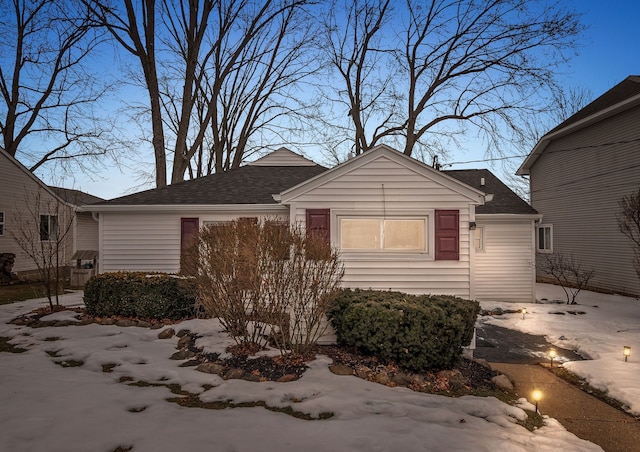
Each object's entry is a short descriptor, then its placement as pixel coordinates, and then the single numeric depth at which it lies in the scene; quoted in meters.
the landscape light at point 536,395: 4.04
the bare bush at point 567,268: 13.86
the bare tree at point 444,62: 16.11
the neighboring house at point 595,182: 12.07
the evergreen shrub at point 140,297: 7.66
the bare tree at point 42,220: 14.84
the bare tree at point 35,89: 17.14
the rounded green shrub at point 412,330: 4.89
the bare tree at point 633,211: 8.80
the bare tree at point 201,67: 14.79
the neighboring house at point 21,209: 14.55
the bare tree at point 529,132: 16.38
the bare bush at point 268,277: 5.13
